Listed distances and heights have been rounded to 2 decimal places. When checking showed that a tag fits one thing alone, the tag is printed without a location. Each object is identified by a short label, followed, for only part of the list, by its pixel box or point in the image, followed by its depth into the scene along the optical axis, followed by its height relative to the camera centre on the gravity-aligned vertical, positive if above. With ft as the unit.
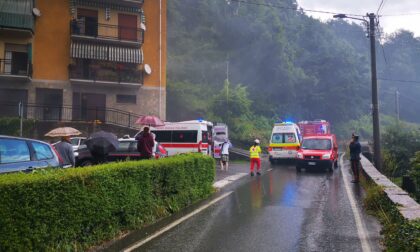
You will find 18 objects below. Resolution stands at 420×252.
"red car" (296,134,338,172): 60.23 -1.92
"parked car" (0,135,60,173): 22.39 -0.96
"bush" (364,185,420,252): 15.59 -4.28
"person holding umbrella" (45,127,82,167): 32.35 -0.87
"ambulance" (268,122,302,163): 75.31 -0.26
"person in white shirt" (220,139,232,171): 64.54 -2.08
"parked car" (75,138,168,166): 51.78 -1.77
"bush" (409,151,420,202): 35.85 -3.02
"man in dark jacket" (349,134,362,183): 46.75 -1.68
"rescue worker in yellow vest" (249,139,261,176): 55.83 -1.93
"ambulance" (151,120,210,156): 71.41 +0.78
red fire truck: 98.43 +3.29
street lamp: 58.13 +5.86
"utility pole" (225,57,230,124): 149.73 +15.36
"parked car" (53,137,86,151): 63.52 -0.22
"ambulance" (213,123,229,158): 84.33 +1.24
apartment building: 88.17 +20.04
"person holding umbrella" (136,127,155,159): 36.06 -0.37
